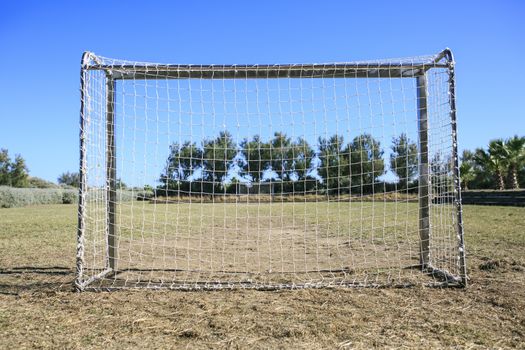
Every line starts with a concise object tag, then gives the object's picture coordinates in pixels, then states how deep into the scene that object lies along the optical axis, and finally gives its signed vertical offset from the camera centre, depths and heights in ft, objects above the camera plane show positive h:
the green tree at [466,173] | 130.41 +3.92
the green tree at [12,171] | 177.27 +8.98
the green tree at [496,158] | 114.21 +7.35
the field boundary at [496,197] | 72.64 -2.33
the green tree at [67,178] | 293.23 +9.34
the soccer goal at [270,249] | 16.94 -2.40
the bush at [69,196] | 137.28 -1.67
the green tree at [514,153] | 112.06 +8.46
